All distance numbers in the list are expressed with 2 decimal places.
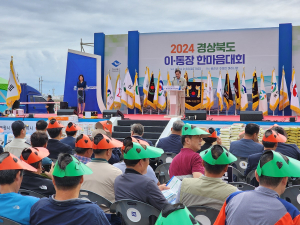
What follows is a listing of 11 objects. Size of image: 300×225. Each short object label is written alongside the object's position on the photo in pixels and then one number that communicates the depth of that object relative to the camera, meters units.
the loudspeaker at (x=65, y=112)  11.24
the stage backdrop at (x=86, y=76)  14.89
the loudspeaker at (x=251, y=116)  9.99
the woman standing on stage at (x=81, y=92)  14.04
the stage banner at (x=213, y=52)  13.77
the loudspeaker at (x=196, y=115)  10.16
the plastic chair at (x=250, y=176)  3.86
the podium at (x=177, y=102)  10.76
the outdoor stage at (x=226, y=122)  9.59
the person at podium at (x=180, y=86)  10.59
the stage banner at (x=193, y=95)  12.84
